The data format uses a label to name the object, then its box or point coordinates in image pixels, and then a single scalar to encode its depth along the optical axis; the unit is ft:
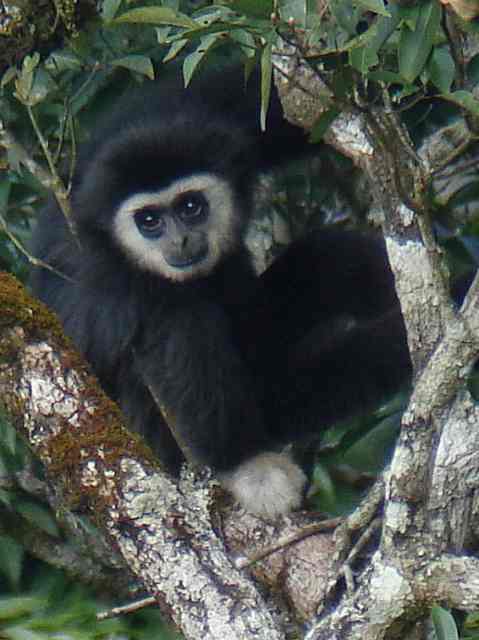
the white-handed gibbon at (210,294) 35.83
